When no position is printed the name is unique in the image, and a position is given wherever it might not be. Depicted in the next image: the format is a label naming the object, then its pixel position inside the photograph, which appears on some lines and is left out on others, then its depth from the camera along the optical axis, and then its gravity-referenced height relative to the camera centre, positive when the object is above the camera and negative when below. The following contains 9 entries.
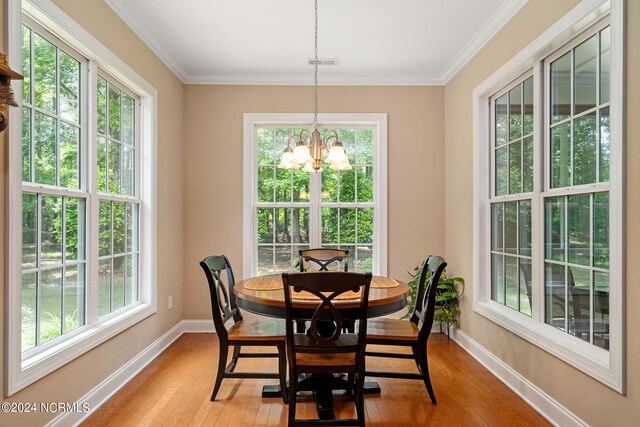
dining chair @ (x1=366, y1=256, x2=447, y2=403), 2.54 -0.77
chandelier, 2.65 +0.41
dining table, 2.28 -0.52
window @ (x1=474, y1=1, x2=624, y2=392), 2.01 +0.13
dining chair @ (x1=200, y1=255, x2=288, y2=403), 2.55 -0.78
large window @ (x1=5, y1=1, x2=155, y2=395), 2.00 +0.09
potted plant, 3.85 -0.82
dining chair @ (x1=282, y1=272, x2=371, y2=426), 2.05 -0.68
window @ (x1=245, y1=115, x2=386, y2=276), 4.40 +0.15
